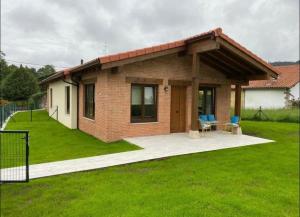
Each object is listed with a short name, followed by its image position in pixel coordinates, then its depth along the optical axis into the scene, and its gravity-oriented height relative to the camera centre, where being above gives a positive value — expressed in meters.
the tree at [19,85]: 33.34 +2.43
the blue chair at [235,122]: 11.69 -0.80
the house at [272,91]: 25.89 +1.55
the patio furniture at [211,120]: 11.76 -0.72
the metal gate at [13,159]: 5.55 -1.61
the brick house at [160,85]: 9.62 +0.83
